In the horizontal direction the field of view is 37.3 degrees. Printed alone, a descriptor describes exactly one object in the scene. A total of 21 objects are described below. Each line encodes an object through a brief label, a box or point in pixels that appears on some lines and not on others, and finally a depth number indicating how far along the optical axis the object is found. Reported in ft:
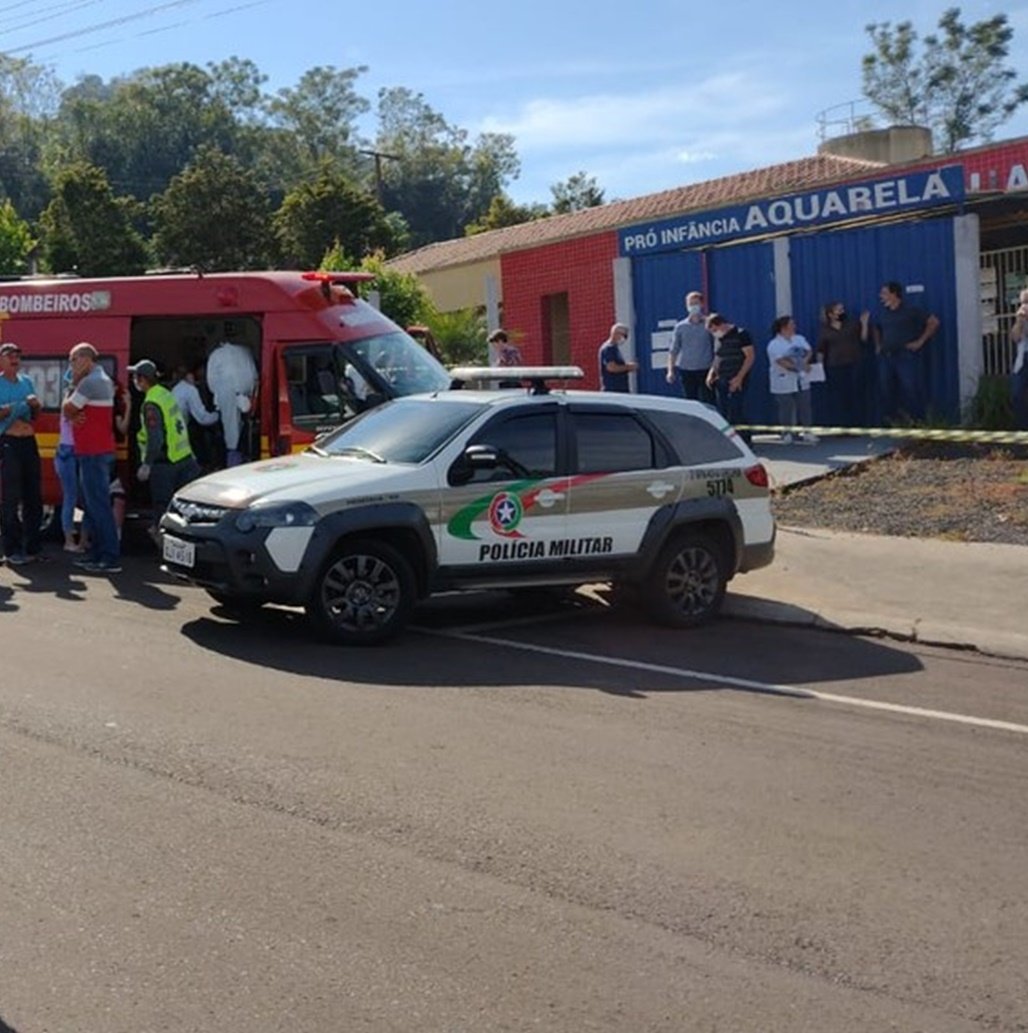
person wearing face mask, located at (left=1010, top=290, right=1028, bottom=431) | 53.72
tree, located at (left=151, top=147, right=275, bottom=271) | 183.52
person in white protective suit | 43.57
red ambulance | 42.93
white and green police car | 30.22
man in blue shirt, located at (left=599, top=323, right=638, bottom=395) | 62.18
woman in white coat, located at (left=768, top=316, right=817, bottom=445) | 58.90
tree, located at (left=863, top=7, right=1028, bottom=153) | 296.71
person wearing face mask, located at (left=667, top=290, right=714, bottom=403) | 59.82
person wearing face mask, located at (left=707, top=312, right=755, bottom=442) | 58.54
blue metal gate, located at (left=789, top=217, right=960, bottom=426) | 59.93
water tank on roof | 139.64
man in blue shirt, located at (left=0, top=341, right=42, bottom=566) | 40.75
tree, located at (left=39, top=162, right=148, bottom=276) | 172.45
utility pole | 238.27
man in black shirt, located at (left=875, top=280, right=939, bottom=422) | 58.75
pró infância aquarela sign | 61.00
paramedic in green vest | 40.96
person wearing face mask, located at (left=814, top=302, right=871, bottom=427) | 60.95
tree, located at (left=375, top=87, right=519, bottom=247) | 380.78
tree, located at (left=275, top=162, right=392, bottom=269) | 173.99
